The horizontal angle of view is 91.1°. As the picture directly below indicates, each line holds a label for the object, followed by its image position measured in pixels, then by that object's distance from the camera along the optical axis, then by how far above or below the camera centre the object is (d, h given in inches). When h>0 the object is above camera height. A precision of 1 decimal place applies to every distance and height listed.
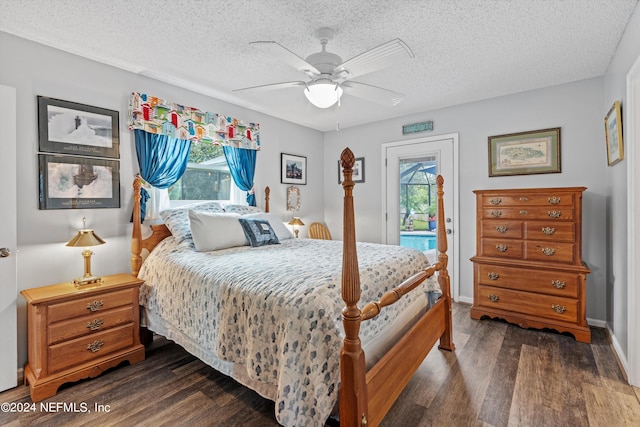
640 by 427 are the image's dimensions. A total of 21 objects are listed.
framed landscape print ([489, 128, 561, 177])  130.4 +24.5
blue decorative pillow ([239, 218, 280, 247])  115.7 -7.7
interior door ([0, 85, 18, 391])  82.8 -7.0
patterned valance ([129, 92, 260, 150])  113.7 +37.0
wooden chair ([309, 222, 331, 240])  191.2 -12.5
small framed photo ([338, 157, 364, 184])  189.3 +24.8
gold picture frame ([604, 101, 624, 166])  92.9 +23.6
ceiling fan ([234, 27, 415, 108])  72.6 +36.9
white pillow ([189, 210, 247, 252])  105.2 -6.6
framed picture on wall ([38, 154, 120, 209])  93.5 +10.0
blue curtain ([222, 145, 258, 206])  147.1 +21.9
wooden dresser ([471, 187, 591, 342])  111.4 -19.3
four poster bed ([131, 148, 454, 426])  53.2 -22.1
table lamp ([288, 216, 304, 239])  170.9 -5.8
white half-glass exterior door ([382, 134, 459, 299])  155.8 +19.3
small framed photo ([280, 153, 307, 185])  175.9 +24.6
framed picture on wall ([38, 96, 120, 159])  93.7 +26.9
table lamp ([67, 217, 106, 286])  90.7 -8.8
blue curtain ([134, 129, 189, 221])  113.9 +20.9
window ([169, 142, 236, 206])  133.5 +15.5
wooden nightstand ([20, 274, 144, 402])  80.7 -32.8
